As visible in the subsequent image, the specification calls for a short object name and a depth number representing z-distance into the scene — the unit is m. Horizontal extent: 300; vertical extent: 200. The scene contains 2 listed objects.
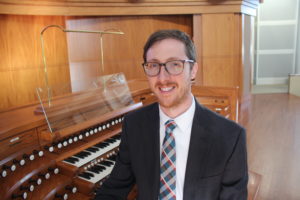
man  1.25
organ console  1.71
